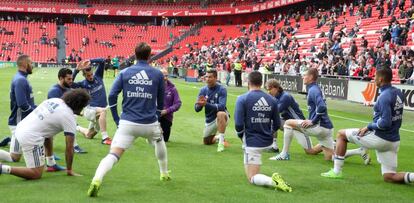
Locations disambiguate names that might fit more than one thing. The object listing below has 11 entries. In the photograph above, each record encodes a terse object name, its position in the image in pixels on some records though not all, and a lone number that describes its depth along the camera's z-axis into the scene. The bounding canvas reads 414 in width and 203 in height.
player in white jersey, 7.33
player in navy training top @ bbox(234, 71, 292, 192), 7.59
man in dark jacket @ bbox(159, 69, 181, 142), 11.89
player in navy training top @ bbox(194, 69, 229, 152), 11.32
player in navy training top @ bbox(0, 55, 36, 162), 8.73
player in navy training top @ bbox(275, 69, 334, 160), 9.06
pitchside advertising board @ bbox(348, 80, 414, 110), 19.86
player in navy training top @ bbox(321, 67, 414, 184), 7.61
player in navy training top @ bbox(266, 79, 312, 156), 10.16
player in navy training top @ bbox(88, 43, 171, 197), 7.09
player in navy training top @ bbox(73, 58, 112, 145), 11.44
